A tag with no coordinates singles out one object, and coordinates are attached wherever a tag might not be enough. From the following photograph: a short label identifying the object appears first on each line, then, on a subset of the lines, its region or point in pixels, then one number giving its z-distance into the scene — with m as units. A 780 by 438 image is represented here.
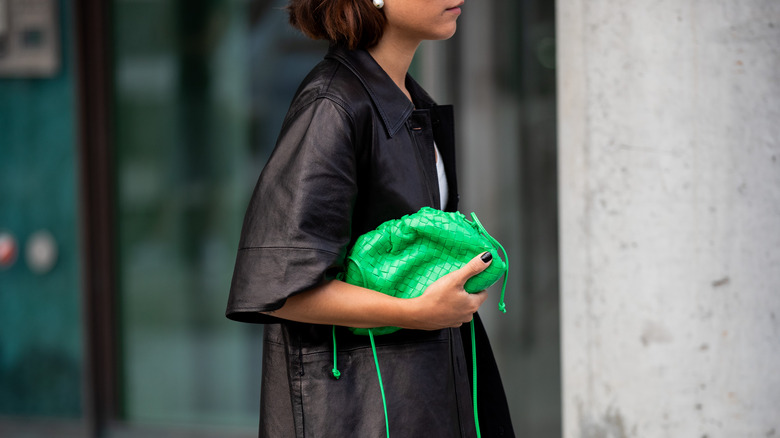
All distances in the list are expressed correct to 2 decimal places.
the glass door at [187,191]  9.90
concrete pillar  5.25
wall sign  9.93
